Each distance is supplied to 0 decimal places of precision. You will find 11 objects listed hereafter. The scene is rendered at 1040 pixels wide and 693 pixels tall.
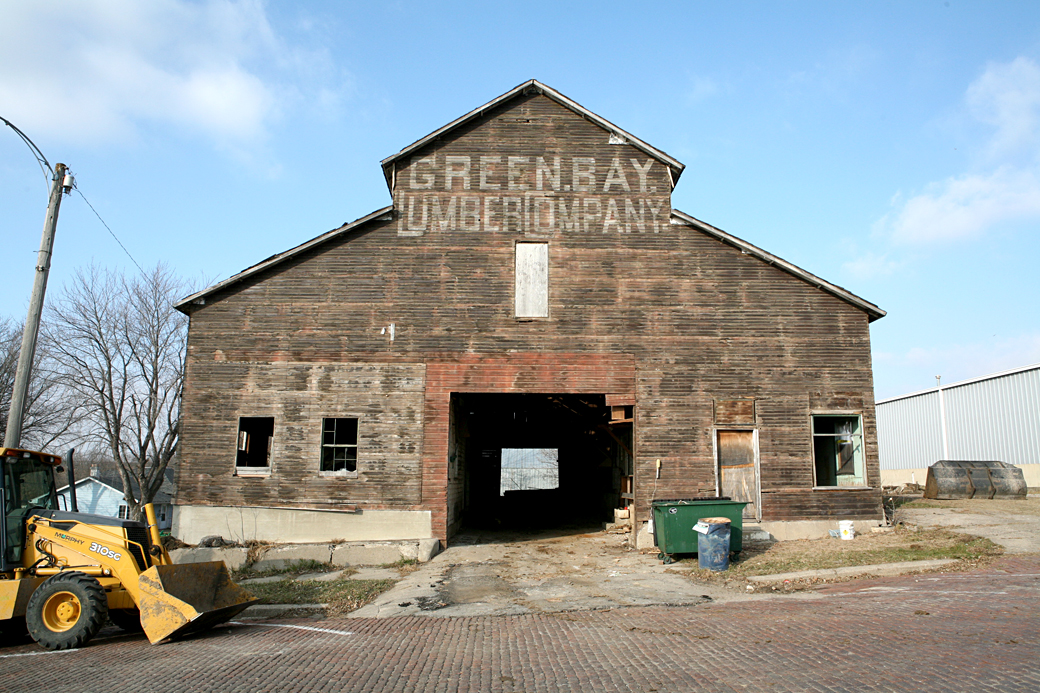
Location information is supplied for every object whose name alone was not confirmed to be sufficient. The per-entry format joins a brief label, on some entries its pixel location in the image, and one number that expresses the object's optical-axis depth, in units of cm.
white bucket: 1532
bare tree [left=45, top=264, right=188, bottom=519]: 3556
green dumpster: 1399
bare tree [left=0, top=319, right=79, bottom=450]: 3428
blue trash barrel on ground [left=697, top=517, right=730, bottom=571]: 1305
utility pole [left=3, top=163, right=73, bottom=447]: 1120
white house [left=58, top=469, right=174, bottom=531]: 5206
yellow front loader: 857
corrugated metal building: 2838
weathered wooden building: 1584
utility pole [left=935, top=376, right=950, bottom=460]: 3400
